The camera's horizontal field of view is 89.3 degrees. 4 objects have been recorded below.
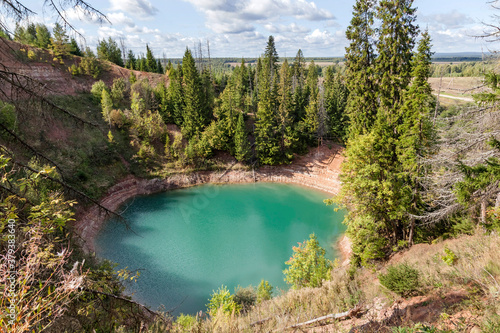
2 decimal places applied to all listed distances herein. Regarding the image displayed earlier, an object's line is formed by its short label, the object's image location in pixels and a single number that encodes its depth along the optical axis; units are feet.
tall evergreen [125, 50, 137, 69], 166.71
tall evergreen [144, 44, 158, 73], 162.02
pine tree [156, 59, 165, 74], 168.25
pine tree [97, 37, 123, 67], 146.92
